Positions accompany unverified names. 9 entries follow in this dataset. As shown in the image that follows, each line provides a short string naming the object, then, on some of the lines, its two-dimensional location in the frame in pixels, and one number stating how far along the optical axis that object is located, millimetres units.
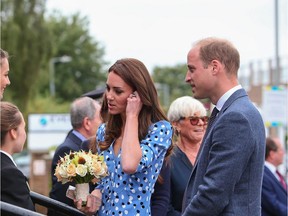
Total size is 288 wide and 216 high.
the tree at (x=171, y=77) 164781
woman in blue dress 7089
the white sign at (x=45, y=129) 40246
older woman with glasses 9462
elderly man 10490
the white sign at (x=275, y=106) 23696
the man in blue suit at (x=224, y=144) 6175
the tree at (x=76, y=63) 134973
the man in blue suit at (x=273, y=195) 12127
